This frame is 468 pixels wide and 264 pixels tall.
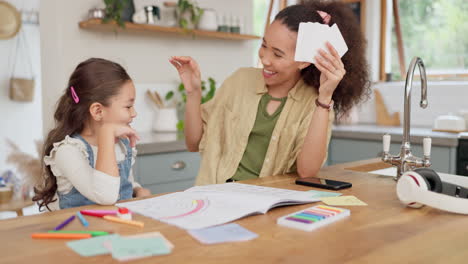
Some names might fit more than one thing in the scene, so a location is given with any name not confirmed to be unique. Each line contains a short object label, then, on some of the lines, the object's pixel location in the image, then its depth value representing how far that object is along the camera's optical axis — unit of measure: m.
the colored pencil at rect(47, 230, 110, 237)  0.91
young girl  1.42
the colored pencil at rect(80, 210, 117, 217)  1.07
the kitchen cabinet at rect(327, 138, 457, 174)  2.98
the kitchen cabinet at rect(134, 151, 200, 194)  2.75
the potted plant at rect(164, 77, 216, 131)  3.45
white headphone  1.13
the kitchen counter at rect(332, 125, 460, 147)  2.99
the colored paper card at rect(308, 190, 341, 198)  1.30
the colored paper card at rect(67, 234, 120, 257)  0.82
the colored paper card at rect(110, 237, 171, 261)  0.80
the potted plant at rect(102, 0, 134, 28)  2.99
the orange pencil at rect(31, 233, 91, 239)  0.90
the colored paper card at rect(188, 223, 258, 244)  0.90
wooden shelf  3.01
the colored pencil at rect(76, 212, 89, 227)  0.99
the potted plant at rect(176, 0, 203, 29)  3.37
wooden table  0.82
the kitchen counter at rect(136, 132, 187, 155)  2.73
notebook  1.03
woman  1.75
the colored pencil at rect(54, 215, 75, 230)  0.96
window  3.84
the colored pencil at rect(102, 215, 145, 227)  0.99
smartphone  1.42
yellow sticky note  1.23
